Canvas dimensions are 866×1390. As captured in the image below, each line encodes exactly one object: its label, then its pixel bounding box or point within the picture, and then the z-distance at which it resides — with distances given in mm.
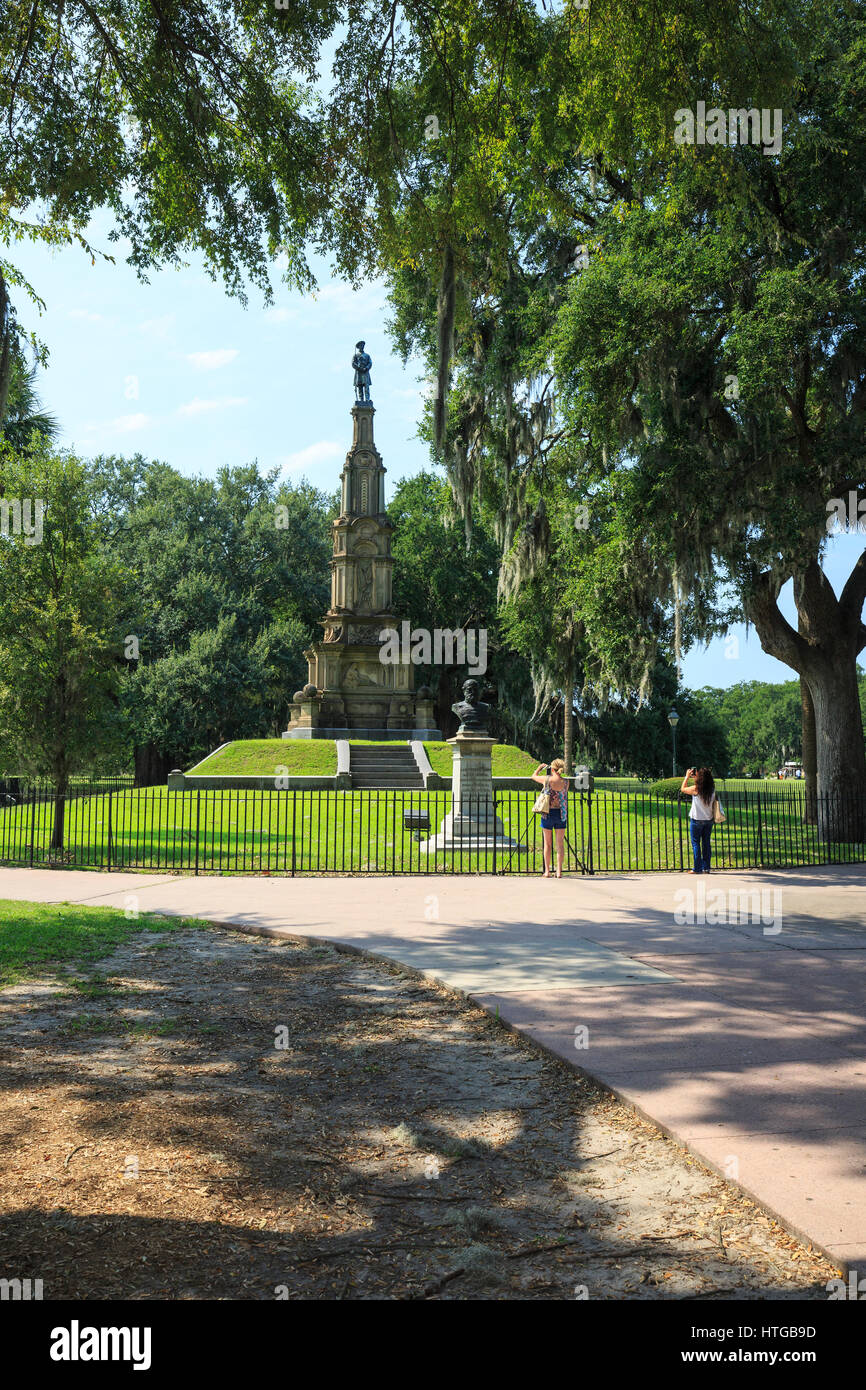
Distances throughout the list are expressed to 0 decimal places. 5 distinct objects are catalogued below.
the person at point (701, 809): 13522
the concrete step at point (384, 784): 25719
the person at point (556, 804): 13414
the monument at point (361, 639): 34000
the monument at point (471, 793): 16406
